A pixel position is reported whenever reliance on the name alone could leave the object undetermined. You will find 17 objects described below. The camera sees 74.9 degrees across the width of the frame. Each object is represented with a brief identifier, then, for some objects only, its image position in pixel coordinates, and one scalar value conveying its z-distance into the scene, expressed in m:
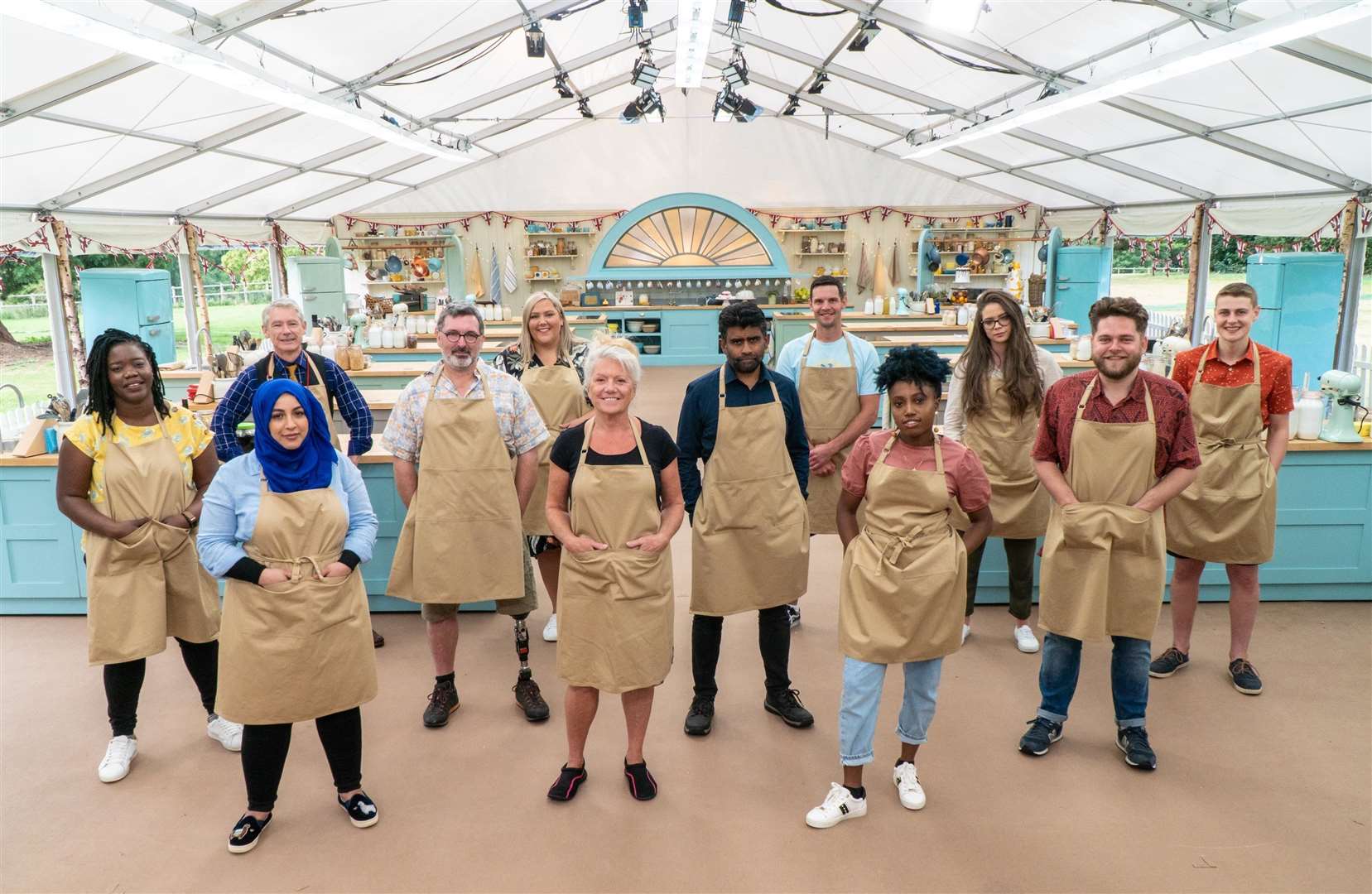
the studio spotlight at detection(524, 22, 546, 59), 7.76
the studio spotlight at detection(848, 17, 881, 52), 7.75
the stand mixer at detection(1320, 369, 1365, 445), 4.18
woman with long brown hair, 3.56
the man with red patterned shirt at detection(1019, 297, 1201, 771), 2.81
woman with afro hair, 2.56
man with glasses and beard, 3.11
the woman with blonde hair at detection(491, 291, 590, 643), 3.63
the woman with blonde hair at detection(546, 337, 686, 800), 2.60
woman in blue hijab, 2.38
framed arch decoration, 14.28
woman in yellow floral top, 2.82
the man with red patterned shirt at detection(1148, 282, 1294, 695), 3.39
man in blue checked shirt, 3.37
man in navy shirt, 3.02
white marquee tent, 5.92
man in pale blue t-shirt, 3.71
